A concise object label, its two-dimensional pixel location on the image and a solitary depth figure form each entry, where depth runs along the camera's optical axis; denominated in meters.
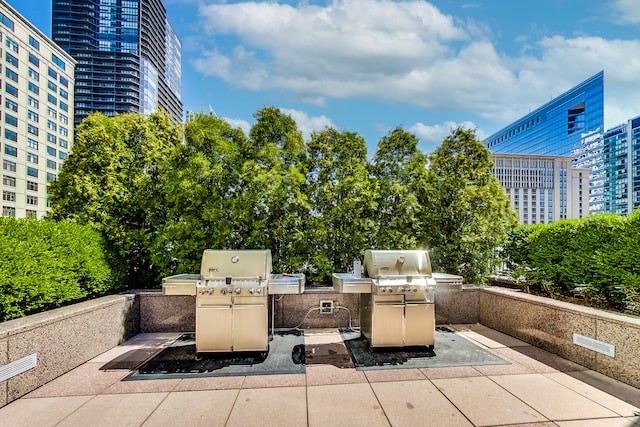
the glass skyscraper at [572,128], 118.25
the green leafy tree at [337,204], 6.06
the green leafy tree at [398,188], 6.17
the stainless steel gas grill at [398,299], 4.39
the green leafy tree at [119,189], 5.95
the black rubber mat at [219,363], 3.78
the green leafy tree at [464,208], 6.18
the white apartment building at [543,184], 87.81
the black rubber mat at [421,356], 4.05
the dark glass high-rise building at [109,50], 94.88
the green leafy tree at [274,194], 5.81
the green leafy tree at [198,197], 5.84
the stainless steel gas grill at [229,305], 4.18
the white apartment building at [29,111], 52.53
